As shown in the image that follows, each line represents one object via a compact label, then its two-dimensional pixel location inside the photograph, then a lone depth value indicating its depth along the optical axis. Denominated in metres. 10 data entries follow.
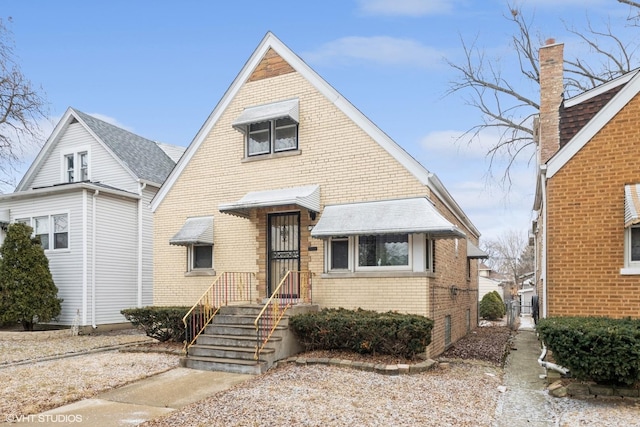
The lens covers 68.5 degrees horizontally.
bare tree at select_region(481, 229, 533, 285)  54.47
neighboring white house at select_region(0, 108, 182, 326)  15.84
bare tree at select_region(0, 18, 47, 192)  18.11
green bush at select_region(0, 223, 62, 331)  14.45
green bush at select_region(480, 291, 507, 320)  25.53
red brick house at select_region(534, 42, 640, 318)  8.14
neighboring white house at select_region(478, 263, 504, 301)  37.56
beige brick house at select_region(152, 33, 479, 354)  10.16
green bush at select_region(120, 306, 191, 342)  11.49
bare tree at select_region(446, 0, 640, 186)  21.09
